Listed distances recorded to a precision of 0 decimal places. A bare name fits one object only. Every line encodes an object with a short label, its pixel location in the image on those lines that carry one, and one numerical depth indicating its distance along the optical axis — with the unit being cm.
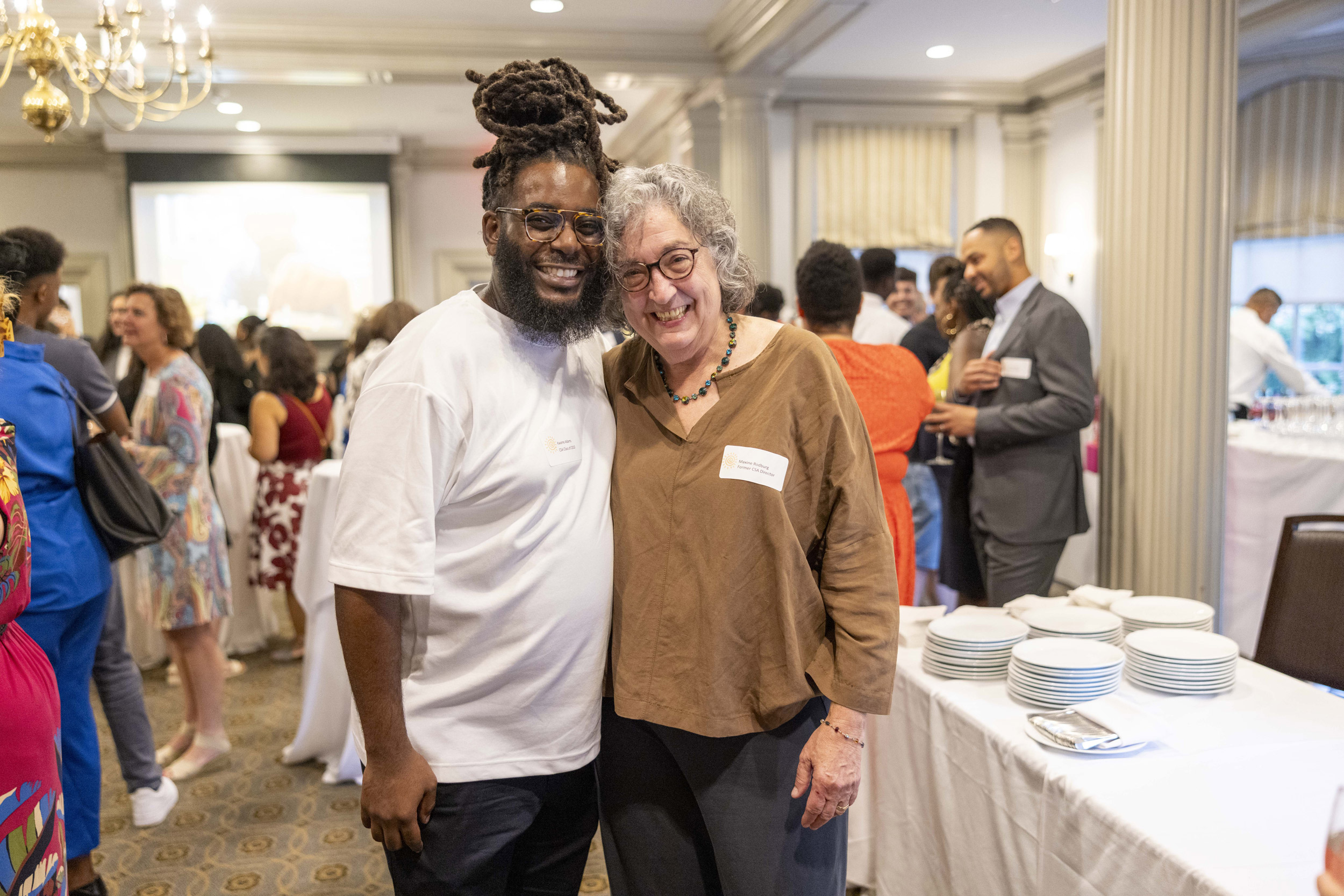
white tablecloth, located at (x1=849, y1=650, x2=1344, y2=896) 112
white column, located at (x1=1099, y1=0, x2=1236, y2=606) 238
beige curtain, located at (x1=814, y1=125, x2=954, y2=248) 797
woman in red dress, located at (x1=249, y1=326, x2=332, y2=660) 389
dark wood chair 189
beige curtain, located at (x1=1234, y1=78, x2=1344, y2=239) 634
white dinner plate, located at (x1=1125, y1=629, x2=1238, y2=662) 155
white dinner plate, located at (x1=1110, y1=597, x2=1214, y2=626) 177
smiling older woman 125
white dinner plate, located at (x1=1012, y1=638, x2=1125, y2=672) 152
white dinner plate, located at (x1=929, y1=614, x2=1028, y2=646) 168
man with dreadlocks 115
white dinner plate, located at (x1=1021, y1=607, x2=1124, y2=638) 173
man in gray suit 265
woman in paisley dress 307
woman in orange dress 250
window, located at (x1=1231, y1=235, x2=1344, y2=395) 660
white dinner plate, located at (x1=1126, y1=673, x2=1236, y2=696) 154
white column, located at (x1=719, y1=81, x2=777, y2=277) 671
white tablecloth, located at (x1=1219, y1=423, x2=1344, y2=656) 358
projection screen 955
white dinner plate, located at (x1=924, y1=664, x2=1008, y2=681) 168
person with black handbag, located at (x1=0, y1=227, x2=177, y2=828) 217
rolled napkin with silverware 134
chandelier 303
